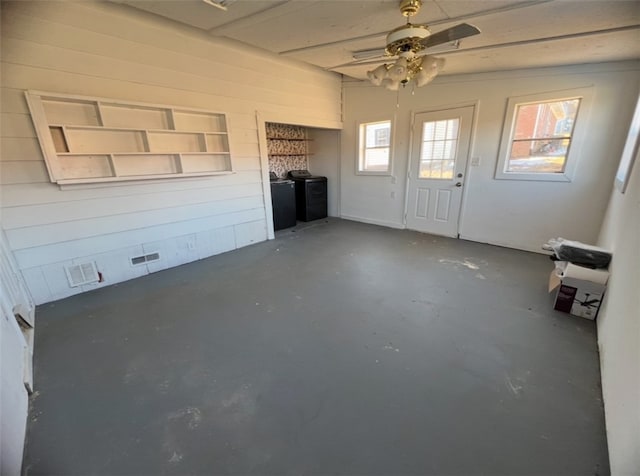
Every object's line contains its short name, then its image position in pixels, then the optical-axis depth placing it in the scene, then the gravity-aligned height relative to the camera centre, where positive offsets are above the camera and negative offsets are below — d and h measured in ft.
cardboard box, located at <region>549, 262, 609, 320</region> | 7.47 -3.73
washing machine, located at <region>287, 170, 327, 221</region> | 18.56 -2.63
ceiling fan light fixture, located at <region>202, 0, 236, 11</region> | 7.64 +4.17
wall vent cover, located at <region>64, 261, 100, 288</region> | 9.29 -3.81
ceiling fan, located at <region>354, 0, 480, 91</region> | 6.35 +2.49
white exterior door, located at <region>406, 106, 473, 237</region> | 14.05 -0.79
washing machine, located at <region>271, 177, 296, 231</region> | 16.59 -2.79
